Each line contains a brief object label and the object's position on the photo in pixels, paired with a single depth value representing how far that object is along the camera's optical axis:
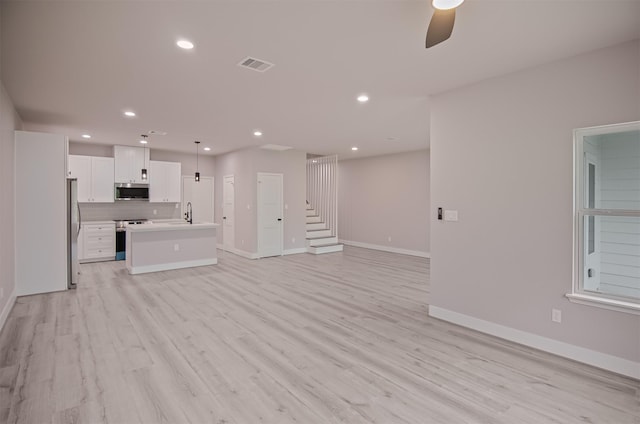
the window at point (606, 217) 2.70
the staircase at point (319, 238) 8.66
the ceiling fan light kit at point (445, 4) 1.68
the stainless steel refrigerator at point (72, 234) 5.10
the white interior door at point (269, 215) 7.85
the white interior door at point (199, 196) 8.99
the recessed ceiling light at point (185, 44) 2.66
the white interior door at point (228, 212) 8.59
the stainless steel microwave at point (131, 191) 7.66
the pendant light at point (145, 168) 6.81
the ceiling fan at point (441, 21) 1.70
